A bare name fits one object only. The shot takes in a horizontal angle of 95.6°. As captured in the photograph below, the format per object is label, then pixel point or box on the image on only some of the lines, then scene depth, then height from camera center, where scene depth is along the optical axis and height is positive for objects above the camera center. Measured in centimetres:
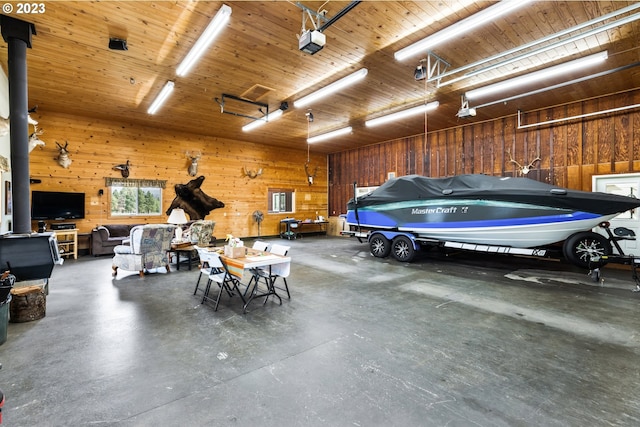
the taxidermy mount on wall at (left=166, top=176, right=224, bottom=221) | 682 +28
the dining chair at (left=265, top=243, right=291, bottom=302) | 422 -82
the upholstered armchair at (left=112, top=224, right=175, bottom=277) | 571 -76
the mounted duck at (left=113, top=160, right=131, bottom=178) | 889 +135
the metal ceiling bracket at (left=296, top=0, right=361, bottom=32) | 354 +261
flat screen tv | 745 +21
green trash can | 299 -110
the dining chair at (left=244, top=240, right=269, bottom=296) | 432 -88
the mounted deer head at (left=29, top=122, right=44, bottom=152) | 640 +160
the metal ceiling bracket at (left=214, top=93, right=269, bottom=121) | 683 +272
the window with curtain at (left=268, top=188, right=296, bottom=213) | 1278 +54
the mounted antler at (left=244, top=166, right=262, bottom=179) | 1153 +158
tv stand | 758 -77
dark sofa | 793 -72
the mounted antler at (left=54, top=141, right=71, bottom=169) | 795 +154
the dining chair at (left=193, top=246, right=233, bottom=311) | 407 -88
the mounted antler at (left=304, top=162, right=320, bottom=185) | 1344 +175
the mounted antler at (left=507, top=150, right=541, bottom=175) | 811 +125
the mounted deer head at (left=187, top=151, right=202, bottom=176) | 1008 +175
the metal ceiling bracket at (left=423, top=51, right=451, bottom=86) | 504 +272
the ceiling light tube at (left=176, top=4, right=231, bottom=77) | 358 +245
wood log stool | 352 -112
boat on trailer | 537 -9
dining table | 387 -68
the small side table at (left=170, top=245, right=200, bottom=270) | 626 -84
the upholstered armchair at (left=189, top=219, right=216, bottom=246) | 672 -45
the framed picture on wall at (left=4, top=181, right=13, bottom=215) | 527 +27
